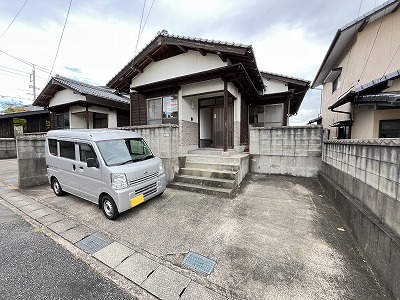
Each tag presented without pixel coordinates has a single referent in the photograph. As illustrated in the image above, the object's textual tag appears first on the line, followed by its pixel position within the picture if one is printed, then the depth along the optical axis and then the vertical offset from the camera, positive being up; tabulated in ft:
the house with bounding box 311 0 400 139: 18.97 +10.18
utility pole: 81.56 +26.31
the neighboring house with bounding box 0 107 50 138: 46.80 +4.94
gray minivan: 12.35 -2.26
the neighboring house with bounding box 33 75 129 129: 35.37 +7.51
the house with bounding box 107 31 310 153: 21.94 +8.01
